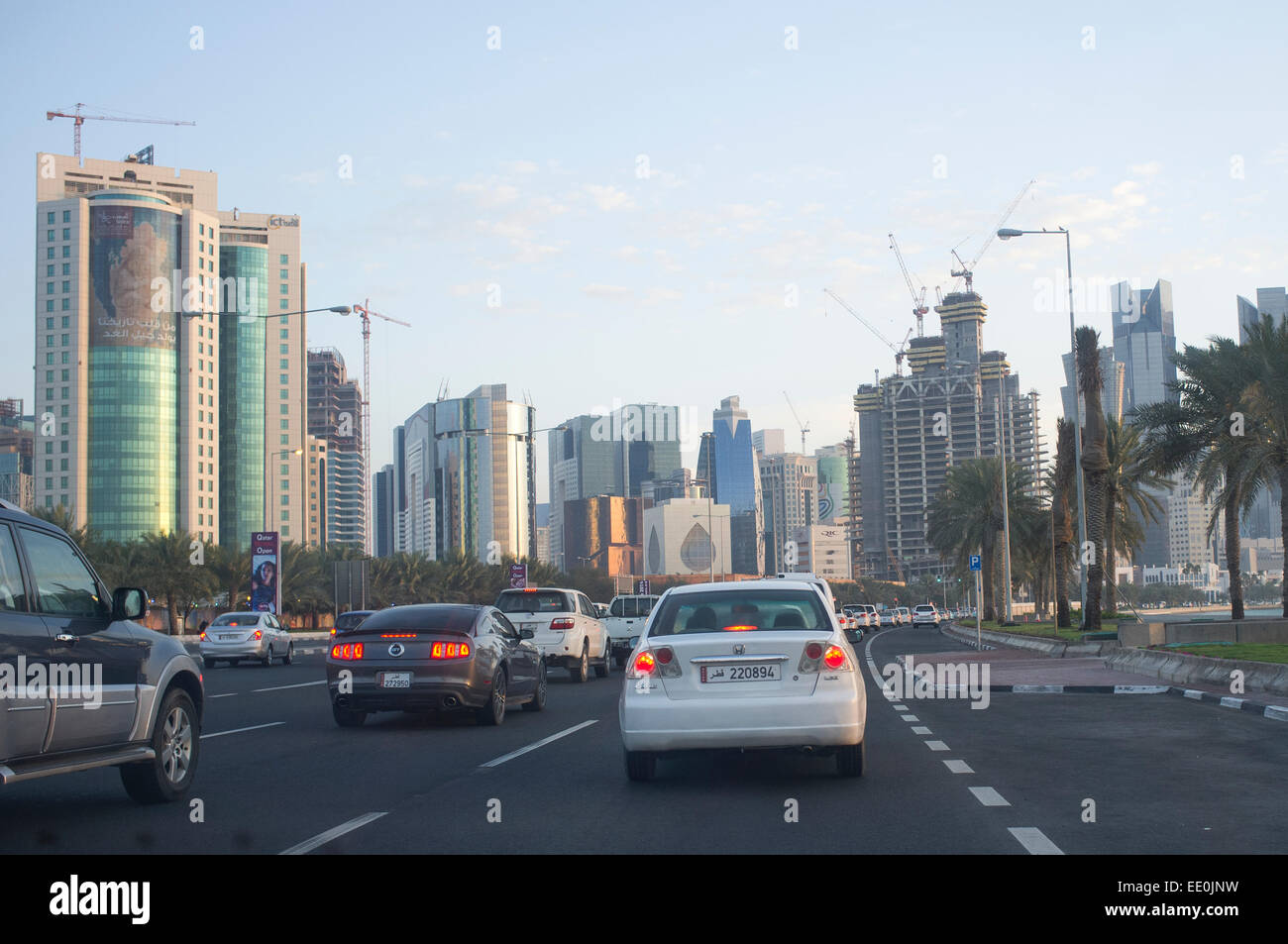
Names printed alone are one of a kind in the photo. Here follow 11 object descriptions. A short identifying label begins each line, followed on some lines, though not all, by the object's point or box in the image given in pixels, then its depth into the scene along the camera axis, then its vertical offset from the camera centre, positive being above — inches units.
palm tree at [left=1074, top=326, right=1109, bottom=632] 1509.6 +124.1
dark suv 294.0 -30.4
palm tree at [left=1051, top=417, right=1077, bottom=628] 1811.0 +51.5
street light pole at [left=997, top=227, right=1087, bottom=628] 1478.8 +144.0
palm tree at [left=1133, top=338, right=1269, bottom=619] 1422.2 +119.9
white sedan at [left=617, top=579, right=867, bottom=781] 375.9 -43.3
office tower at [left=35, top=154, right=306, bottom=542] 5880.9 +895.4
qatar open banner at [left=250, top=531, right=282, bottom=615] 2006.6 -32.5
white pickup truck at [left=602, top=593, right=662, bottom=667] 1200.2 -67.4
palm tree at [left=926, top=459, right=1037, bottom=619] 2598.4 +75.5
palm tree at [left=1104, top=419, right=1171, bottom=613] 1993.1 +74.2
